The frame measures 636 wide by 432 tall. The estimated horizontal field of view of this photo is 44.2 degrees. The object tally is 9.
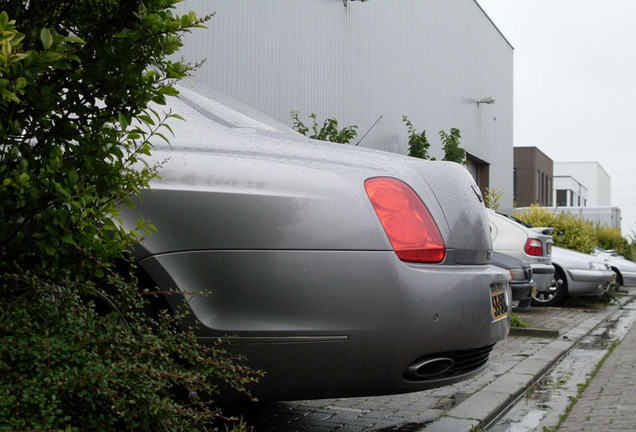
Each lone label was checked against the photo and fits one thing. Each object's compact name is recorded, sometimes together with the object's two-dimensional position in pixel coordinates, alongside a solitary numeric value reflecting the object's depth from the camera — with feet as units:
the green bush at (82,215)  7.93
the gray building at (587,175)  261.65
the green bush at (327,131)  39.51
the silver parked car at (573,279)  44.11
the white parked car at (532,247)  37.32
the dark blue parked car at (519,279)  29.09
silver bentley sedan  10.27
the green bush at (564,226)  52.75
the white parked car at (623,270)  55.57
